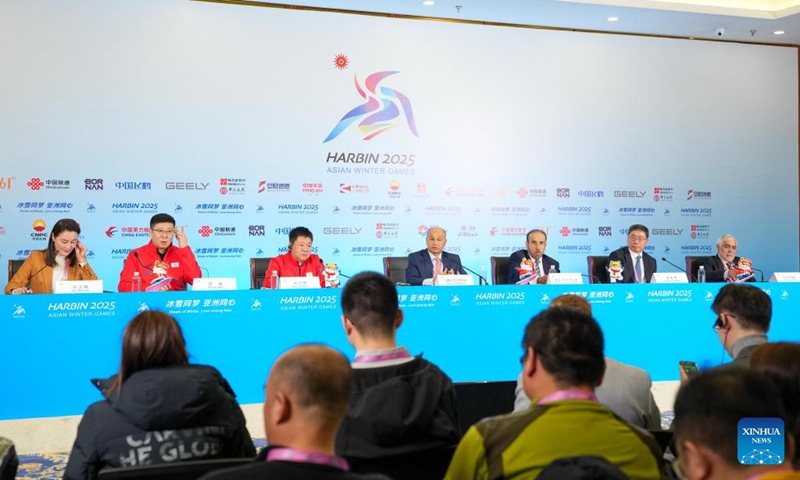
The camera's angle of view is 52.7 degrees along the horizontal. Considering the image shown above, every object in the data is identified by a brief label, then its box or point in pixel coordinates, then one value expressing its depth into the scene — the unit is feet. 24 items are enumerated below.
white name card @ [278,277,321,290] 15.72
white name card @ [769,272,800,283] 18.21
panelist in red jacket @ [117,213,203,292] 17.51
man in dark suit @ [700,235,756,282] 21.13
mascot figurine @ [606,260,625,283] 19.77
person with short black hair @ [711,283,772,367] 8.96
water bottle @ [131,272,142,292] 17.20
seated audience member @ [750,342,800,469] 4.56
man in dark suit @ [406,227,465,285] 19.94
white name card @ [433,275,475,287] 16.92
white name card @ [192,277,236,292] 15.19
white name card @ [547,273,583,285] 17.06
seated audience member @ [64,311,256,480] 6.04
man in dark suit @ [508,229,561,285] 20.29
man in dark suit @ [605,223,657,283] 21.35
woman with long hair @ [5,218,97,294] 16.94
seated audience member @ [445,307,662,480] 4.92
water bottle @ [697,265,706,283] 20.59
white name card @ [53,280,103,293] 14.43
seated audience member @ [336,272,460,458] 6.13
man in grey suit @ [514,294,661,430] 7.67
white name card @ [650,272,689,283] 17.58
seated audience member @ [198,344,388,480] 4.09
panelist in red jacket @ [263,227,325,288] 18.98
